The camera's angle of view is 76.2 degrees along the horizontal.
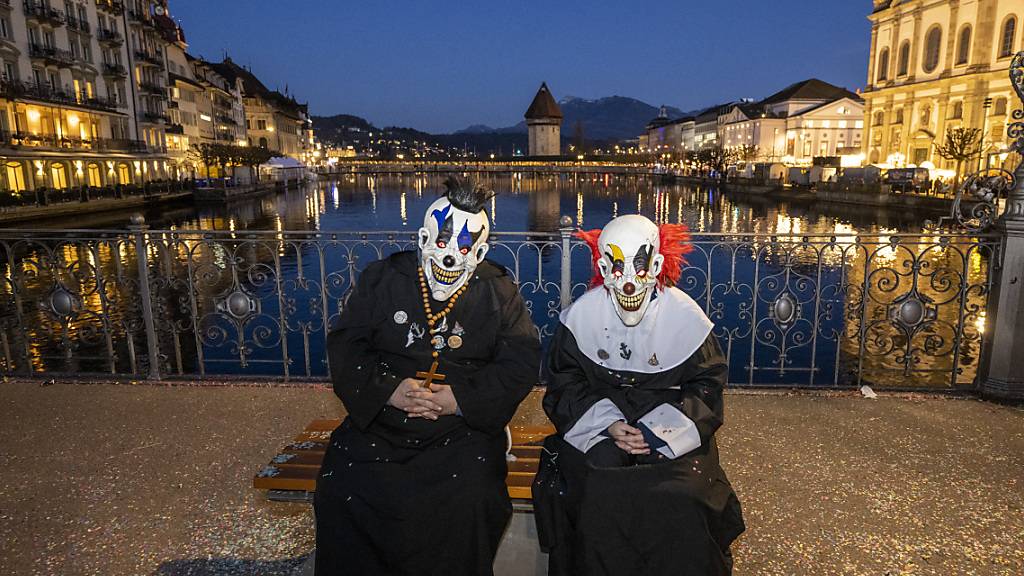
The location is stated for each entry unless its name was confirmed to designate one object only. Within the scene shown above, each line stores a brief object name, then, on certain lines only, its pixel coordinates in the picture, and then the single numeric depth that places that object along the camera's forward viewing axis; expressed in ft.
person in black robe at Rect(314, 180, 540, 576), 9.13
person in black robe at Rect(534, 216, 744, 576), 8.62
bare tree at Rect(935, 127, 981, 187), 126.31
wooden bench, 10.28
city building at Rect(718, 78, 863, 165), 277.03
